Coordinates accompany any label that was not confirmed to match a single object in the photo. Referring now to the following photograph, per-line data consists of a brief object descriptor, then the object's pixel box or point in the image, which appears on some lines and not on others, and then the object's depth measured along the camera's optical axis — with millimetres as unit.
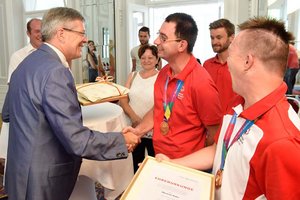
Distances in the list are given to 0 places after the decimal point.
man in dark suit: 1446
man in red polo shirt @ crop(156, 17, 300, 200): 835
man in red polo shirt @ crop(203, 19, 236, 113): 2578
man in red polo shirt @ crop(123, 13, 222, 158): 1652
